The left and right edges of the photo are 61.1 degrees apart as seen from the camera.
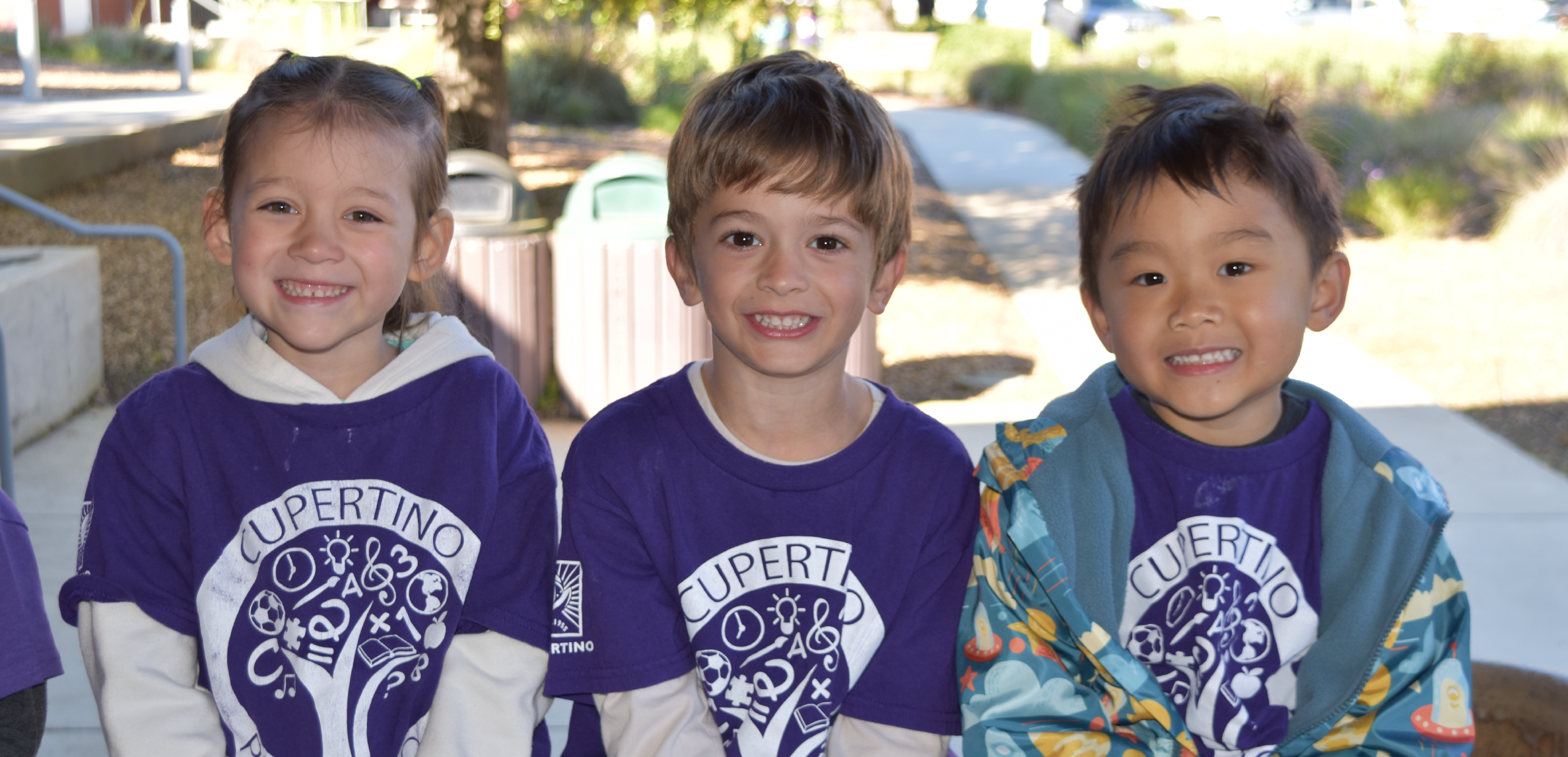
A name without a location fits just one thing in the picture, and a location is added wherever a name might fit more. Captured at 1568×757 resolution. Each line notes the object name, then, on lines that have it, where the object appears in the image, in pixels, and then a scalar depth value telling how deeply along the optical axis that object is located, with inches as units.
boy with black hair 74.9
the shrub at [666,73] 711.7
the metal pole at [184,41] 611.8
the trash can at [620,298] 195.6
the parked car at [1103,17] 1112.8
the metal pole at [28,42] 445.7
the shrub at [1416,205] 370.9
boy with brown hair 79.2
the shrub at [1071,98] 580.7
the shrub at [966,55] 950.4
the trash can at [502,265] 197.9
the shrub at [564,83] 631.2
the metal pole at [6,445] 124.5
